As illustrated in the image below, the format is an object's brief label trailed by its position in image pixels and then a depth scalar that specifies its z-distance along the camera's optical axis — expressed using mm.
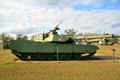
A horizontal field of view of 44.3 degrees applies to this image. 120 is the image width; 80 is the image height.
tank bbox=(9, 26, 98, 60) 17000
